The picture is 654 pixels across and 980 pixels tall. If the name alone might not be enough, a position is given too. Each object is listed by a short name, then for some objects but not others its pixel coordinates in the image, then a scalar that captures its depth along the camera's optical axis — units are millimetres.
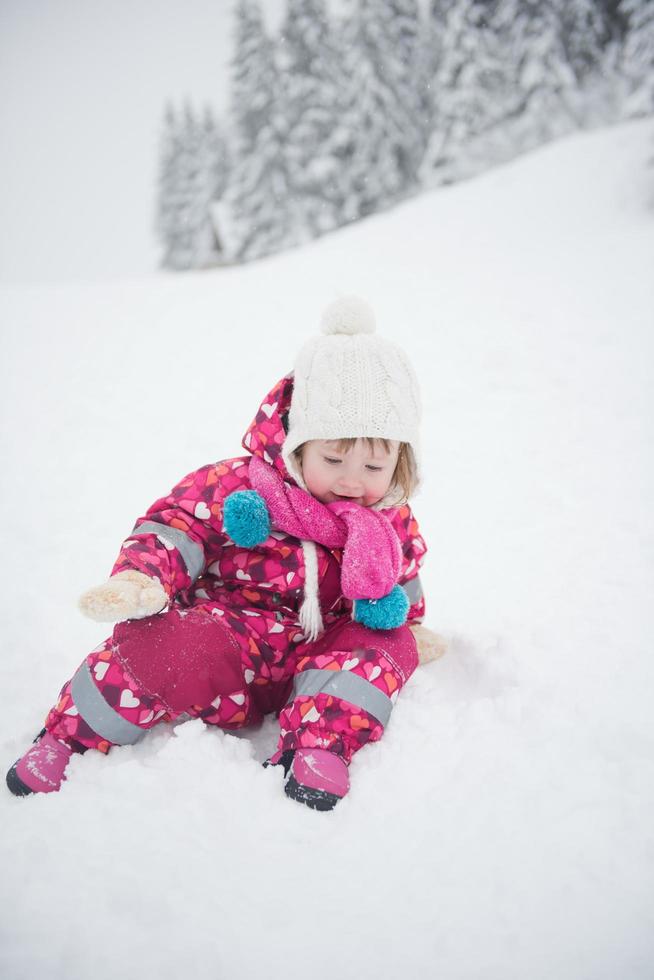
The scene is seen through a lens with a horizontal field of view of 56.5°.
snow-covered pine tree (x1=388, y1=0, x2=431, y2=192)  20016
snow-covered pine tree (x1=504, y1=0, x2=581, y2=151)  18203
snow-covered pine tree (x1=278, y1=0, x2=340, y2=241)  18844
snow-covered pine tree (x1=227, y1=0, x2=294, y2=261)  19312
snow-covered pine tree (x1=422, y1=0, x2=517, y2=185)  17859
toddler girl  1747
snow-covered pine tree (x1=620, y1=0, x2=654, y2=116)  13828
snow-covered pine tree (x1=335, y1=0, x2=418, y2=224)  18734
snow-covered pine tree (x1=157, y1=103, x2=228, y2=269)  24172
